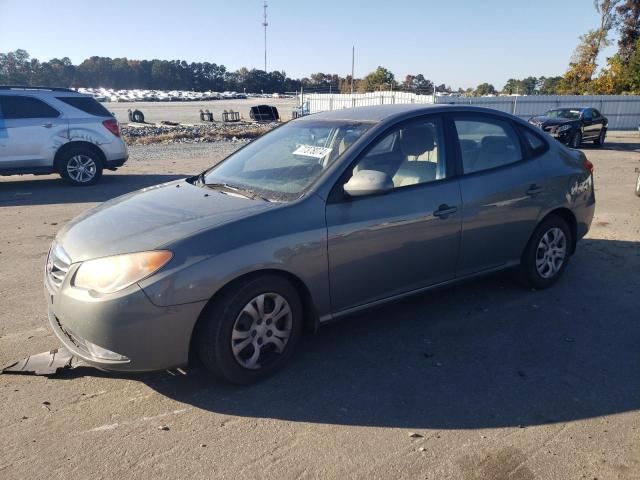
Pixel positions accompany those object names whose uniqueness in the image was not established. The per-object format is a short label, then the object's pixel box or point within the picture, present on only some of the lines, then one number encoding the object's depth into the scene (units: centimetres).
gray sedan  315
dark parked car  1950
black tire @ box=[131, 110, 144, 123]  3309
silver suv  1038
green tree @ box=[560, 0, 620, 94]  4172
